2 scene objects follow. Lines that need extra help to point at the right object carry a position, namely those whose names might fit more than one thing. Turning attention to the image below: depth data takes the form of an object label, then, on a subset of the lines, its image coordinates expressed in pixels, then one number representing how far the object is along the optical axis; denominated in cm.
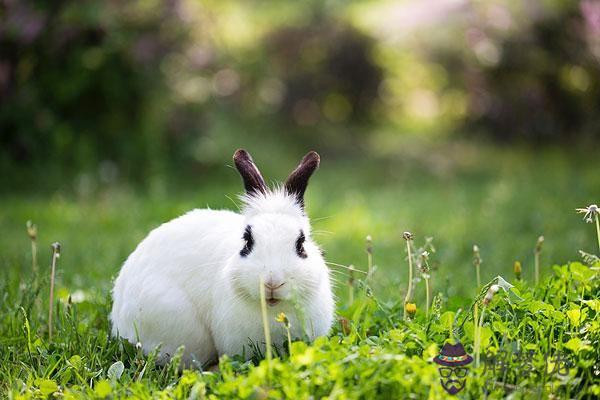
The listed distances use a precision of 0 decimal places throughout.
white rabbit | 304
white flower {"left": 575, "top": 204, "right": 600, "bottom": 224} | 292
